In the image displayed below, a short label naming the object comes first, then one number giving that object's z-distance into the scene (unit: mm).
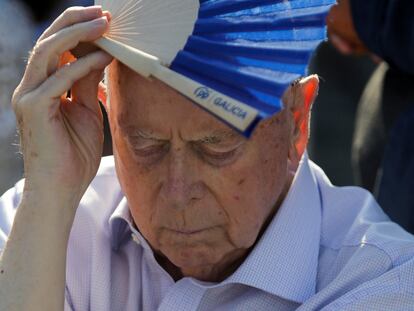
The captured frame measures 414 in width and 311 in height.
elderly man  4809
